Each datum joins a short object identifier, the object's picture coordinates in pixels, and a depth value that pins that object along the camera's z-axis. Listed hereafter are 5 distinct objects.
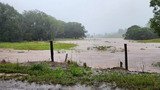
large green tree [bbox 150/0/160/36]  13.94
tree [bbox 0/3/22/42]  45.92
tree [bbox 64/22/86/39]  75.83
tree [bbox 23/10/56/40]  54.49
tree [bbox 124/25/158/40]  60.47
